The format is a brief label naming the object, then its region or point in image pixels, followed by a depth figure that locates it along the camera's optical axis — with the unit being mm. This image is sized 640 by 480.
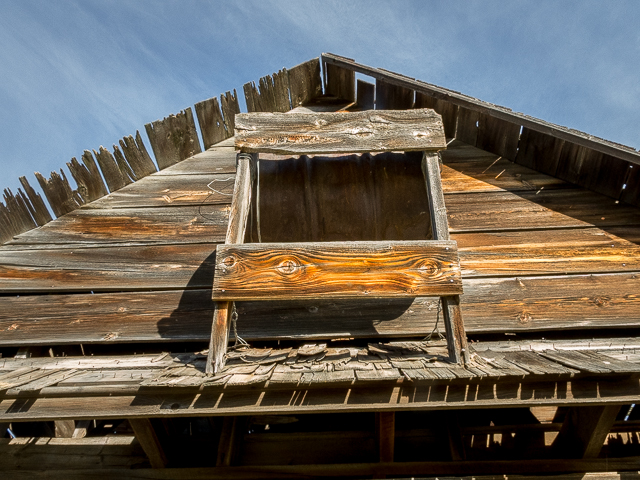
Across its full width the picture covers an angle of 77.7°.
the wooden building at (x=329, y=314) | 1866
